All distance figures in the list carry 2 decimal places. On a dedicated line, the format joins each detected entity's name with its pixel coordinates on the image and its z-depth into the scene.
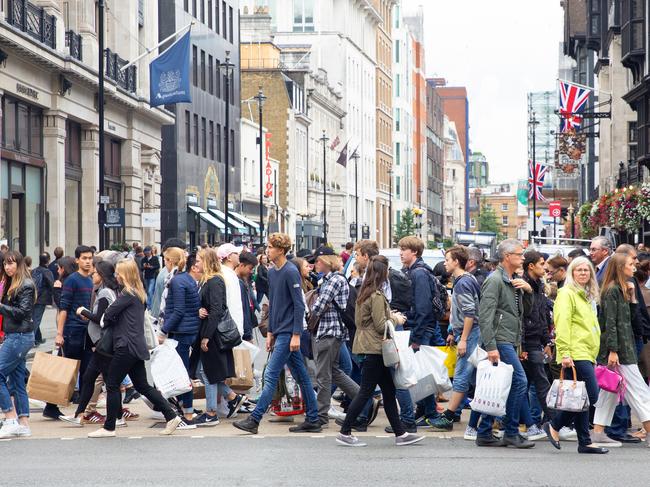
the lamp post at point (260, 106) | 55.06
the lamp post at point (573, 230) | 61.29
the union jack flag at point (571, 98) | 54.03
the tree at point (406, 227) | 101.05
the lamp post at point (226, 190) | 48.47
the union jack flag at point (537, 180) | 72.19
